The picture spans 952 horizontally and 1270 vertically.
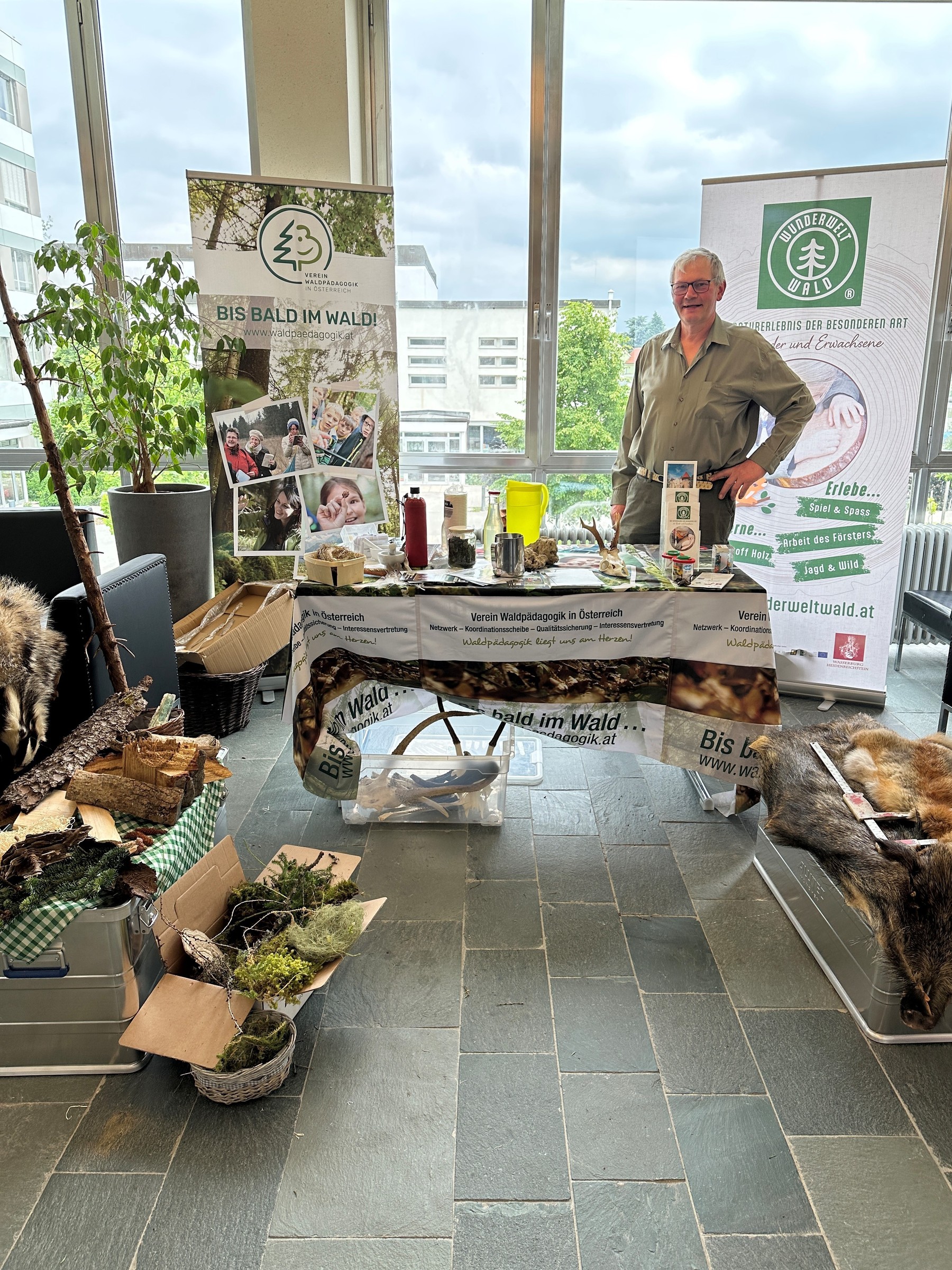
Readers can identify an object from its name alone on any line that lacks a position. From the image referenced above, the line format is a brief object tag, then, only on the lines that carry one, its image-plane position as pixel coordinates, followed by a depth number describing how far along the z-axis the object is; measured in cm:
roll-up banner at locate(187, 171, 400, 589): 356
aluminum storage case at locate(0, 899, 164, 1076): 166
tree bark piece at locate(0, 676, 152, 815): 190
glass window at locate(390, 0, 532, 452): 403
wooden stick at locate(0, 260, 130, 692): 214
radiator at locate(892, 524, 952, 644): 430
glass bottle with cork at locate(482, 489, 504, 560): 269
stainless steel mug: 247
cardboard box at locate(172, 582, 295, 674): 332
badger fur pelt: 206
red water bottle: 251
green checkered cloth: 163
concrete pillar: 365
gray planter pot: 358
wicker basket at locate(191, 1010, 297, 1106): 160
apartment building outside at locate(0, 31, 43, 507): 397
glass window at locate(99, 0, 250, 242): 398
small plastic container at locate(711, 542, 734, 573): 262
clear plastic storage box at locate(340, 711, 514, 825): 272
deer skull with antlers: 255
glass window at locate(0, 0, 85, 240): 396
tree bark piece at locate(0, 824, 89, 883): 164
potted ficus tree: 338
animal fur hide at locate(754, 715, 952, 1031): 167
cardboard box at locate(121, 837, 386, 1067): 167
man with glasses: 316
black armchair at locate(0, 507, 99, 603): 289
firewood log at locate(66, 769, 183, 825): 192
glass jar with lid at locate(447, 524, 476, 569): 257
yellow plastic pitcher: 261
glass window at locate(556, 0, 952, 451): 394
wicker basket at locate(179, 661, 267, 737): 334
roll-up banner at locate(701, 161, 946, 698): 342
